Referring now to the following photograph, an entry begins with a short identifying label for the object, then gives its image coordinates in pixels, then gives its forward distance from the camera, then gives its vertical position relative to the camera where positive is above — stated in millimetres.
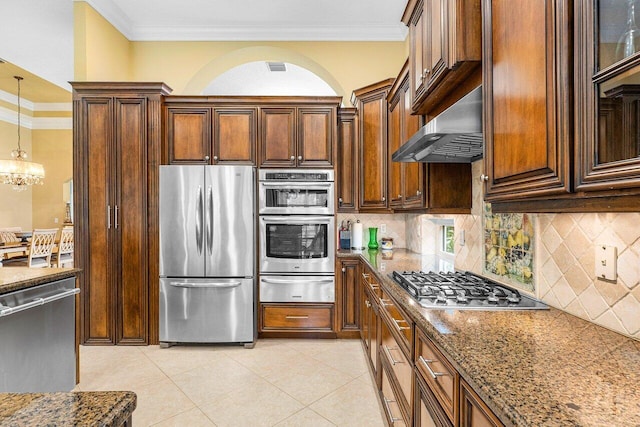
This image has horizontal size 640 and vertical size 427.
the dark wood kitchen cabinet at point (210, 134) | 3555 +811
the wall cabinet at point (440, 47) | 1468 +776
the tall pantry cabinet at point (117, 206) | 3412 +85
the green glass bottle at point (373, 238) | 3844 -273
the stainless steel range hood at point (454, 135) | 1466 +354
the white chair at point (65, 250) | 6548 -670
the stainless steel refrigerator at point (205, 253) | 3389 -374
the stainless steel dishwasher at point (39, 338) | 2066 -796
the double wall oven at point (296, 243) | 3545 -295
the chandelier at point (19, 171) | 6543 +836
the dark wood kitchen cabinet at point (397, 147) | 2494 +563
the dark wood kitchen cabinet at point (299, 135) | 3596 +805
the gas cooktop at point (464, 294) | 1497 -377
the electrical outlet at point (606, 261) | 1181 -171
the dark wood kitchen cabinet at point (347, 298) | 3559 -859
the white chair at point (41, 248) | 5812 -559
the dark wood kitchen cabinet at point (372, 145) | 3387 +675
